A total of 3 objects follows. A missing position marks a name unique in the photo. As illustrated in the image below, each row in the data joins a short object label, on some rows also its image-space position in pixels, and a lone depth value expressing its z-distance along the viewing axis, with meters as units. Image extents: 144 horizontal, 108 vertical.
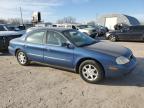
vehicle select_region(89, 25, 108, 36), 12.48
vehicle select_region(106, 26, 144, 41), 8.84
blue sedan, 2.93
